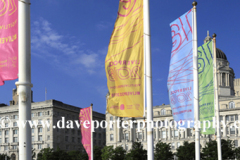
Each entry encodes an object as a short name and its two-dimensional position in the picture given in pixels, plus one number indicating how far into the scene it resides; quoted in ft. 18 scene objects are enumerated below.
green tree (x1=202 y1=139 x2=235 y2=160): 265.95
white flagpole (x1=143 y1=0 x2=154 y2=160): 44.62
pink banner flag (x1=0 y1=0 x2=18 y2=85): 38.86
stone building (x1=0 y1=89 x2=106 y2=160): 409.28
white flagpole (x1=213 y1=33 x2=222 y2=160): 90.08
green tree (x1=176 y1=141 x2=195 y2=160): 292.20
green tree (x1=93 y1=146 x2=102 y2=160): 350.80
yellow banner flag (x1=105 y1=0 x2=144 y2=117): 46.85
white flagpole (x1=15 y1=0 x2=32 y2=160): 32.73
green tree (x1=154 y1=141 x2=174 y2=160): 303.68
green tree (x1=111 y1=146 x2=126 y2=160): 321.97
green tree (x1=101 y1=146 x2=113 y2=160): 324.86
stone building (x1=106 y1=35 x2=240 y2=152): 349.43
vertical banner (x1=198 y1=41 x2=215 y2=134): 79.15
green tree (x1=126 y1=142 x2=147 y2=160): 298.86
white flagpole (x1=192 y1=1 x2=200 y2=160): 69.36
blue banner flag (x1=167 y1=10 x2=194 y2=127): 70.08
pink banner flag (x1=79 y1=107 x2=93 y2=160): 136.46
